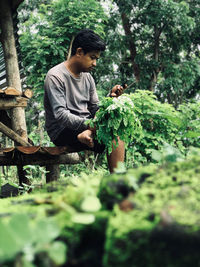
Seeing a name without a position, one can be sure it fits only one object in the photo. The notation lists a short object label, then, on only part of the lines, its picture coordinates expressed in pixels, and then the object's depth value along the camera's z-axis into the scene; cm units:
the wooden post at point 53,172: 482
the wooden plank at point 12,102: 482
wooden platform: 420
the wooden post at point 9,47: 602
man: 374
